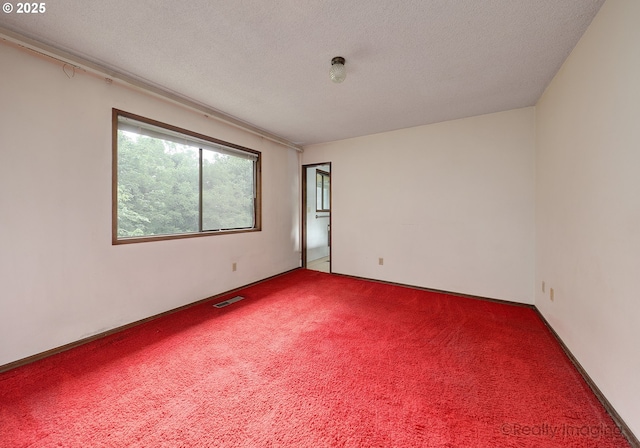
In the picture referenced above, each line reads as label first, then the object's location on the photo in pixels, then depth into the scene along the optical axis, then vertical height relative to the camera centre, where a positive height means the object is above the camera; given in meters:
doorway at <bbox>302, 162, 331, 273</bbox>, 5.01 +0.16
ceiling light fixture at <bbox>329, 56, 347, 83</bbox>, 2.04 +1.35
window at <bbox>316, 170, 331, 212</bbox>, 5.87 +0.85
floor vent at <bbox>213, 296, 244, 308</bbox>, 3.04 -1.02
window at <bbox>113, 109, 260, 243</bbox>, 2.45 +0.53
